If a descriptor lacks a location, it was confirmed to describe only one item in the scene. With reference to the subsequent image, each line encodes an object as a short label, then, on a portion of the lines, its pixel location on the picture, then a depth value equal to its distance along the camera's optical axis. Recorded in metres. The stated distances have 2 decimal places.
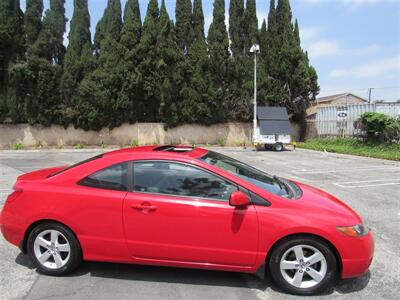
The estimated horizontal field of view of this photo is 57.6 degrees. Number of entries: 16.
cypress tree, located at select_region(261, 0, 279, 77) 29.08
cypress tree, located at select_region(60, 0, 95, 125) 25.97
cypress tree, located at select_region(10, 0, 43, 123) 24.55
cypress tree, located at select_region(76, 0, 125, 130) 25.62
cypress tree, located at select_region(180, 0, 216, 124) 27.36
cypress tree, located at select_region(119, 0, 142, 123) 25.91
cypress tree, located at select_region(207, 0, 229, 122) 28.03
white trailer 22.61
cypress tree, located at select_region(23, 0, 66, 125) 24.78
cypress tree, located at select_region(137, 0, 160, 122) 26.27
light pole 23.91
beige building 43.94
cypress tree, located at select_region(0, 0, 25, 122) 24.20
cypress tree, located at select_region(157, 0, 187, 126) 26.47
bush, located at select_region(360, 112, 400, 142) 19.52
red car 3.70
